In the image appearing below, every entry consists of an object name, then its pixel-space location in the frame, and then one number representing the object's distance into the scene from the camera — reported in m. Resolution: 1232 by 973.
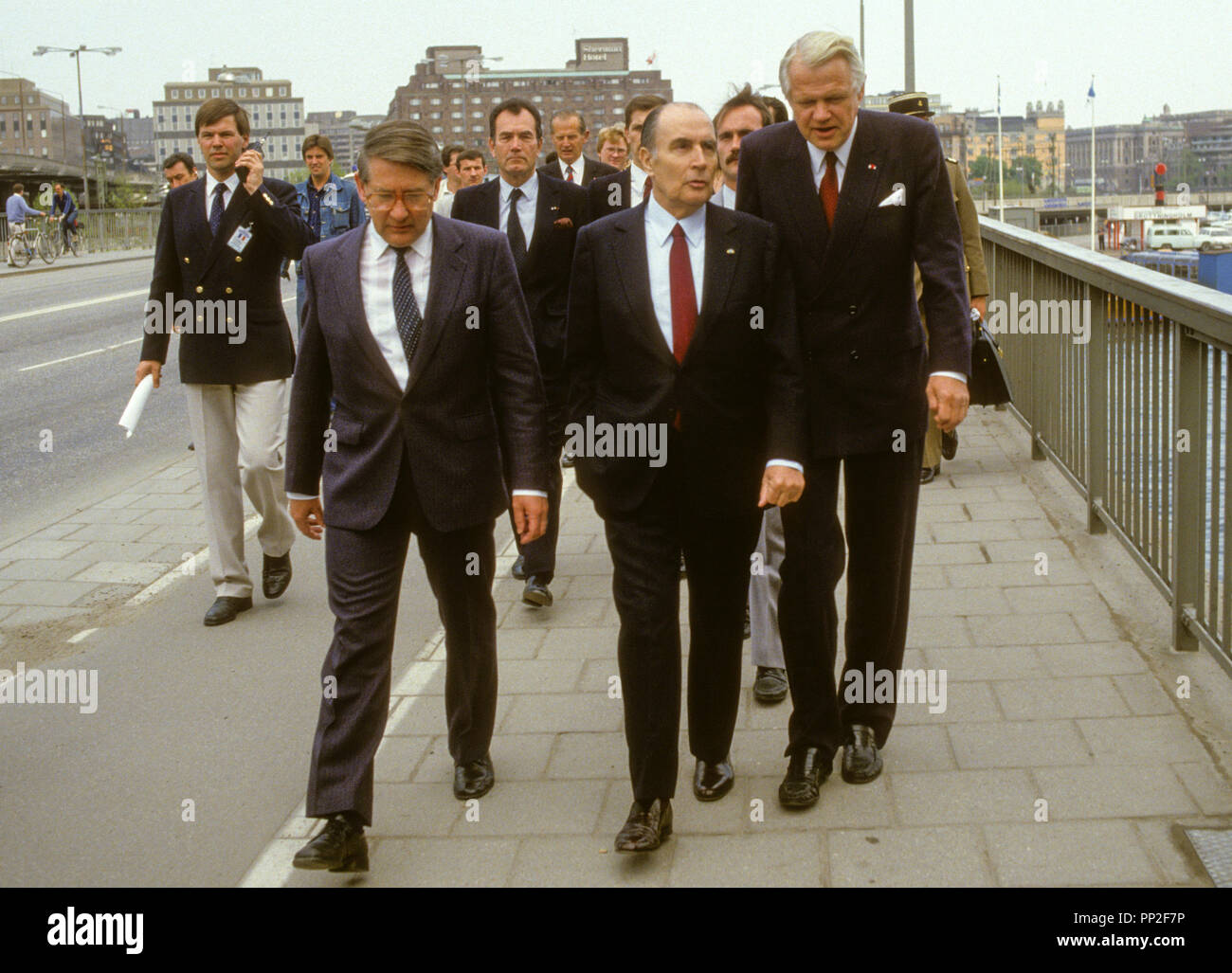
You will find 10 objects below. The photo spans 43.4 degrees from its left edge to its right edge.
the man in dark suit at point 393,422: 4.13
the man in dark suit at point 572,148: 9.02
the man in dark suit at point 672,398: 4.16
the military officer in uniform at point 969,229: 8.04
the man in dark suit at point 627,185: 7.53
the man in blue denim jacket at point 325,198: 13.02
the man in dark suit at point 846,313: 4.41
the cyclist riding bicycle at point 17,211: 37.19
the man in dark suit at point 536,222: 6.99
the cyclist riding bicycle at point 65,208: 43.17
